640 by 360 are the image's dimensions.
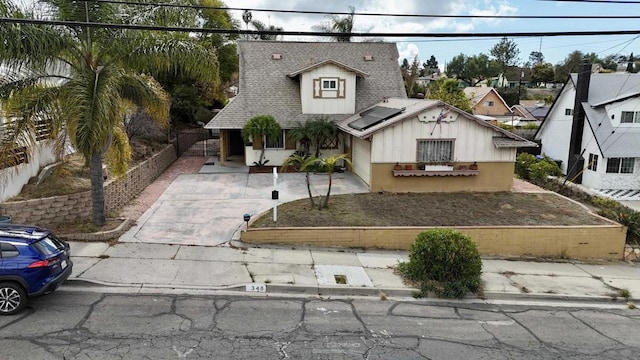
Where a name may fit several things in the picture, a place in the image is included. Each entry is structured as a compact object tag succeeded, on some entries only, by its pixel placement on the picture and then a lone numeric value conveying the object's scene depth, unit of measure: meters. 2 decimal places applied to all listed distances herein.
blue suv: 8.16
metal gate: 29.25
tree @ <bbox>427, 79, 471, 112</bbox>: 36.22
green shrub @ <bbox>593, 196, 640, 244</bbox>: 16.79
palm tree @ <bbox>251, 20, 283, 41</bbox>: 44.22
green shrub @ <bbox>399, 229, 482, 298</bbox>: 10.89
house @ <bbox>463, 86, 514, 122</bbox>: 58.22
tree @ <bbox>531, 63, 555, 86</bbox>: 94.38
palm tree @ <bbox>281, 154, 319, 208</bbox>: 14.89
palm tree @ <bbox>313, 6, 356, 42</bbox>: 41.69
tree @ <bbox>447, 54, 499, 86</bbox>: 95.75
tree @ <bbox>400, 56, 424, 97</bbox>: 47.96
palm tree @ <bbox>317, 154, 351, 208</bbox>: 15.00
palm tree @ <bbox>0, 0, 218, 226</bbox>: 11.28
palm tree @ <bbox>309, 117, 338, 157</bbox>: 22.97
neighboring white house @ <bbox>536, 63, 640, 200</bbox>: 27.02
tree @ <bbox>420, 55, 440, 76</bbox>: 158.02
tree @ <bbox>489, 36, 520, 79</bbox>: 94.12
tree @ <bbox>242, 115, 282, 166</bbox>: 22.70
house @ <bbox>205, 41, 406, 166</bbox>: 24.11
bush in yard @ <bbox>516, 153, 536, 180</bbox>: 27.42
